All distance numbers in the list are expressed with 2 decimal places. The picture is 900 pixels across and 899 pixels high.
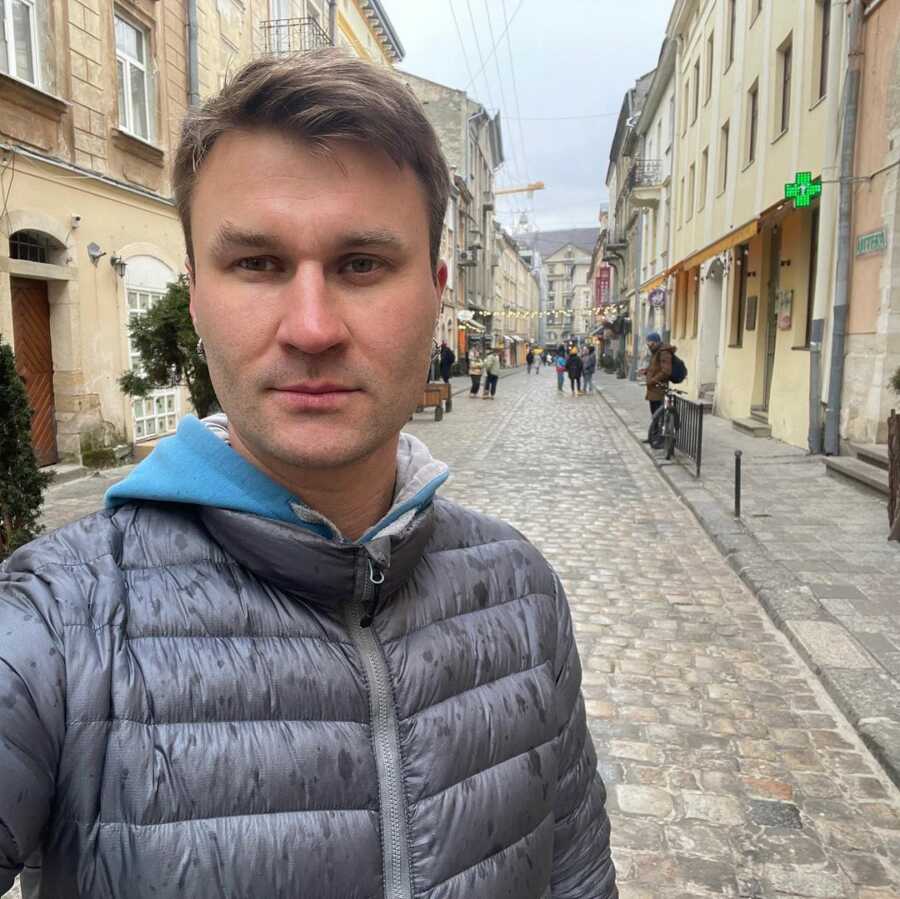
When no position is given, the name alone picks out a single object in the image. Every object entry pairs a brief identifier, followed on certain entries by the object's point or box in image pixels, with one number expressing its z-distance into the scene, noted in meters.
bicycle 12.02
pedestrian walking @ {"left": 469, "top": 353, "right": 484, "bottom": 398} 28.02
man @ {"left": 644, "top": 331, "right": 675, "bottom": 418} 12.08
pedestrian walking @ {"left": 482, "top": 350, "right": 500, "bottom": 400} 26.86
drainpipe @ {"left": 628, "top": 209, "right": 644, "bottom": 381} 38.22
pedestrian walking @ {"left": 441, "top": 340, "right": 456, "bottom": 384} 23.62
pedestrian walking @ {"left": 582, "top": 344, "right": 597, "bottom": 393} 29.88
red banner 63.58
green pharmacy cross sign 11.14
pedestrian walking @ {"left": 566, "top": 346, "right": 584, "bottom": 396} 28.83
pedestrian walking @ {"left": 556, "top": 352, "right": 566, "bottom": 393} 31.36
